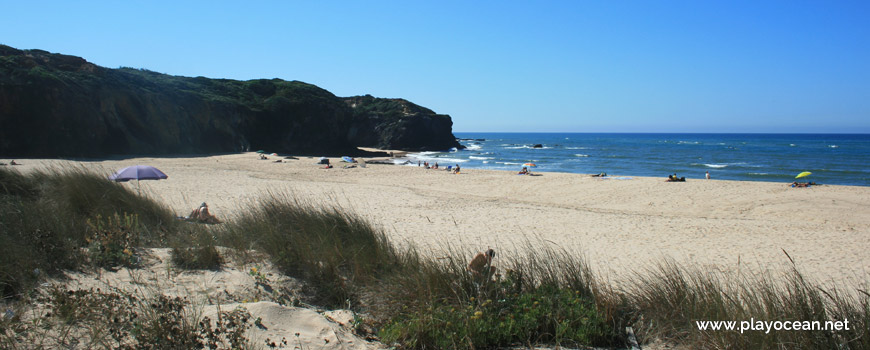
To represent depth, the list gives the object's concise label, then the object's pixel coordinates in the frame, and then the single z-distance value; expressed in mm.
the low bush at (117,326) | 2699
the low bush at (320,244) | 4242
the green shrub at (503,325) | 3107
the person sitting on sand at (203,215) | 8367
